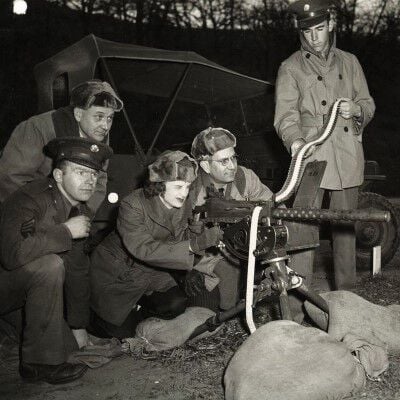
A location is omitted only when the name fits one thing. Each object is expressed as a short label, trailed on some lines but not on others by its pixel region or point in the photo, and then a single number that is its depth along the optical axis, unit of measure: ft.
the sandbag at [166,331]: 10.67
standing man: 11.27
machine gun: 7.95
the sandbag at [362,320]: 9.14
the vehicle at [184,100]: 15.52
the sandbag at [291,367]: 7.23
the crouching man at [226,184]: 11.12
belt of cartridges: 8.95
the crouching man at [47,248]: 9.23
